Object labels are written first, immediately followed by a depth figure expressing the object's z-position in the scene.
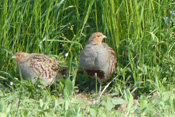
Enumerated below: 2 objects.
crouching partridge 11.06
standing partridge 10.82
